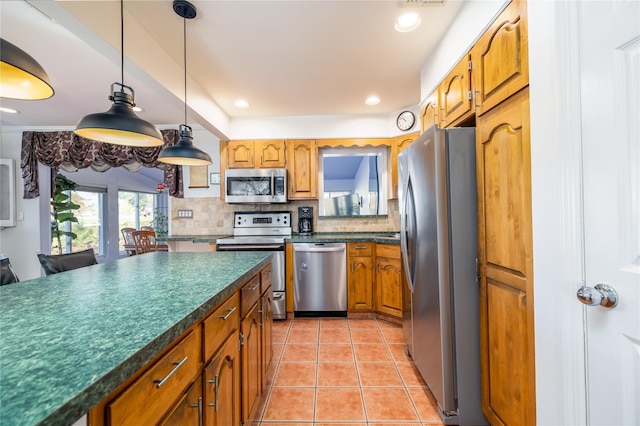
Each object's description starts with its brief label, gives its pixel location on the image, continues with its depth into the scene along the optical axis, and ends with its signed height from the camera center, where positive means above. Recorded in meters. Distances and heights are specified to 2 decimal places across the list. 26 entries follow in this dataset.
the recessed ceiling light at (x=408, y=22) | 1.67 +1.27
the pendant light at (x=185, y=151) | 1.68 +0.46
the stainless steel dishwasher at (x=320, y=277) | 2.91 -0.71
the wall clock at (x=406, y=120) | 3.10 +1.13
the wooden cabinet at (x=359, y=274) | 2.92 -0.68
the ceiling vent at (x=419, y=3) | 1.53 +1.26
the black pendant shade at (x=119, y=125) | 1.15 +0.44
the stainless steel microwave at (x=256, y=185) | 3.18 +0.37
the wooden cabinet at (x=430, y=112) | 1.93 +0.81
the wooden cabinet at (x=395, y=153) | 3.18 +0.75
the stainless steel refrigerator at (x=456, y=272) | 1.41 -0.33
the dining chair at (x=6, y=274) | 1.29 -0.28
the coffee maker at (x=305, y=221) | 3.40 -0.08
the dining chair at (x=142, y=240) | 4.28 -0.39
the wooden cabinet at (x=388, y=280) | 2.67 -0.72
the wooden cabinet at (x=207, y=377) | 0.56 -0.49
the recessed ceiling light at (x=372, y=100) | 2.88 +1.29
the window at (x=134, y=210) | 6.52 +0.20
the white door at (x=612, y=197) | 0.73 +0.04
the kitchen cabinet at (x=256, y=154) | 3.30 +0.79
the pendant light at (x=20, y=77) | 0.74 +0.48
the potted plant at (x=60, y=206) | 3.81 +0.19
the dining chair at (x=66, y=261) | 1.50 -0.26
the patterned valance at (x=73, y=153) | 3.44 +0.87
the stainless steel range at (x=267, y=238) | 2.91 -0.28
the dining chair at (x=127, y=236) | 5.50 -0.40
